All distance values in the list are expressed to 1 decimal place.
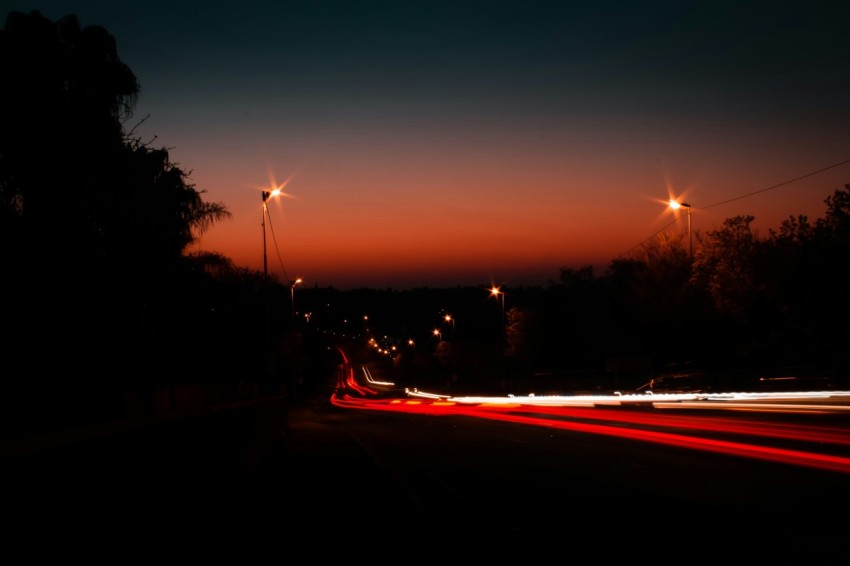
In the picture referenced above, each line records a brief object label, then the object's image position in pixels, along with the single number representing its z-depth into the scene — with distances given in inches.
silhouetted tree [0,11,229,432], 878.4
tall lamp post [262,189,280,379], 1445.1
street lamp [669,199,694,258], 1583.4
